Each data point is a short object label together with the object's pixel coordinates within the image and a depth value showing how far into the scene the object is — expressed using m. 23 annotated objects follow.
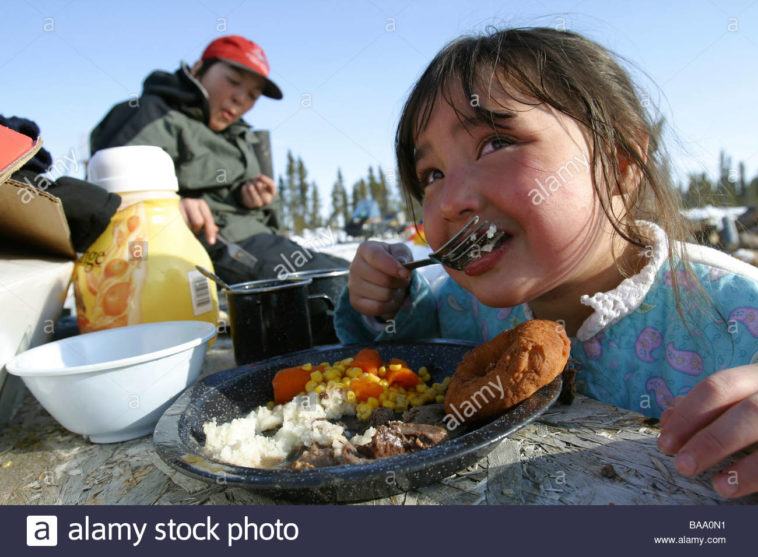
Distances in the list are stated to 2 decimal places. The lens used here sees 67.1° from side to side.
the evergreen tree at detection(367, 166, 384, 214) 22.21
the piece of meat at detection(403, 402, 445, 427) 0.44
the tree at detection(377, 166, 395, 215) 20.98
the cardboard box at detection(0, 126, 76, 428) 0.52
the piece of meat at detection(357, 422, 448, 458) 0.39
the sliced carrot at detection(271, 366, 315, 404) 0.51
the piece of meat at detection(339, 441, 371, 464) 0.38
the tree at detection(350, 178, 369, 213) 22.64
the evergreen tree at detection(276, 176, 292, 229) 19.60
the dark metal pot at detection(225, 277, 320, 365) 0.59
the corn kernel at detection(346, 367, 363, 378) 0.51
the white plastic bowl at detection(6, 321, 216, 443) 0.46
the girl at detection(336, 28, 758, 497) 0.49
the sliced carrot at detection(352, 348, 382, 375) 0.52
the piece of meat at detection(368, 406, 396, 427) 0.45
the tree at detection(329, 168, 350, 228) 22.54
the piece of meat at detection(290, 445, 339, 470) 0.38
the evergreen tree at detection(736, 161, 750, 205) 21.12
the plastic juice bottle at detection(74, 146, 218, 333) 0.61
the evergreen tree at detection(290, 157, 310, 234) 22.43
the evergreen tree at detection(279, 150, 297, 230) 21.98
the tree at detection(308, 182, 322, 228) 21.78
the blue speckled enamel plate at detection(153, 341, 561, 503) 0.33
